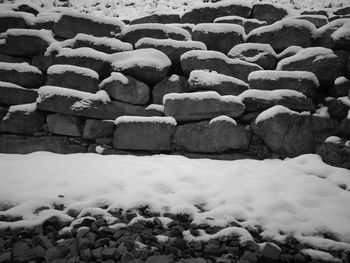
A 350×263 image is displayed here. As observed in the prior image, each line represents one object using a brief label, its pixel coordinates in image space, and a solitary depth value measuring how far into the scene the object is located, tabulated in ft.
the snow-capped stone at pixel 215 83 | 15.48
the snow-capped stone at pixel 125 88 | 15.74
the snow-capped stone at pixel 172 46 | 17.16
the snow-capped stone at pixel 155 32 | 18.53
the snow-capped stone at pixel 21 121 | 14.78
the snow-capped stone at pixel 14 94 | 15.20
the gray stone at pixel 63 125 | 14.74
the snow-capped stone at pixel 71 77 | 15.81
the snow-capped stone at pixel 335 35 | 15.44
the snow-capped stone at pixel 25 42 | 17.16
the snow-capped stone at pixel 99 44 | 17.69
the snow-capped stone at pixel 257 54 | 17.06
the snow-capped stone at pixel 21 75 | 15.99
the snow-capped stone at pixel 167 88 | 16.29
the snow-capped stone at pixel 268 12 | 20.80
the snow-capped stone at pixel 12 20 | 18.56
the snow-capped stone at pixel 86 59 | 16.67
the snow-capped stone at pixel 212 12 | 20.74
